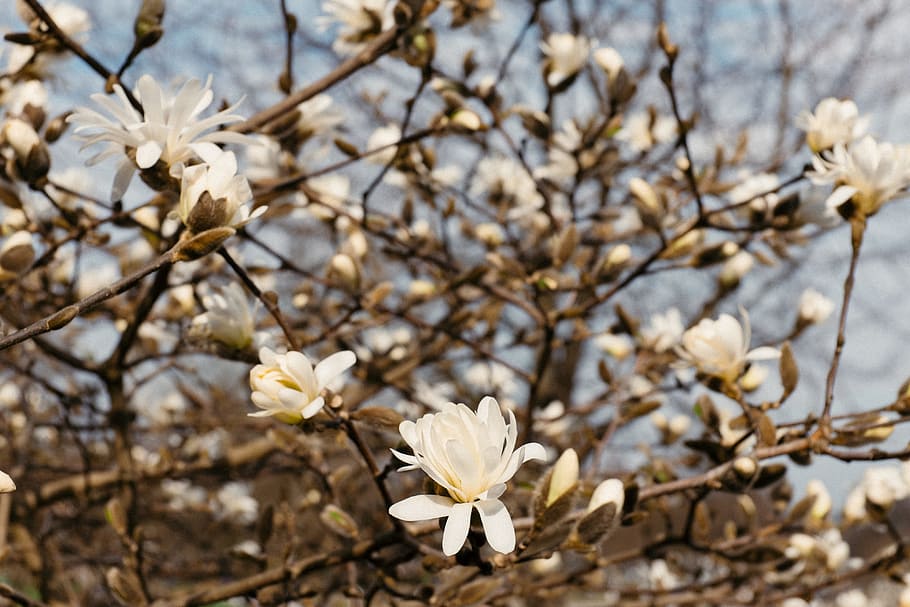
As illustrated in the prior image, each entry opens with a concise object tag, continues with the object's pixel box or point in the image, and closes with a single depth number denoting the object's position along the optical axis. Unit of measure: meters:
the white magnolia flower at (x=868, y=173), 1.59
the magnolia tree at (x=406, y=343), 1.47
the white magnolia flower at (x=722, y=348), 1.60
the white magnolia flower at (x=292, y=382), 1.45
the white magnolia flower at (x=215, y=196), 1.44
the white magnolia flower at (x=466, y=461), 1.40
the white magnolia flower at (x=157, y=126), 1.48
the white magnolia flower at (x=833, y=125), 1.68
